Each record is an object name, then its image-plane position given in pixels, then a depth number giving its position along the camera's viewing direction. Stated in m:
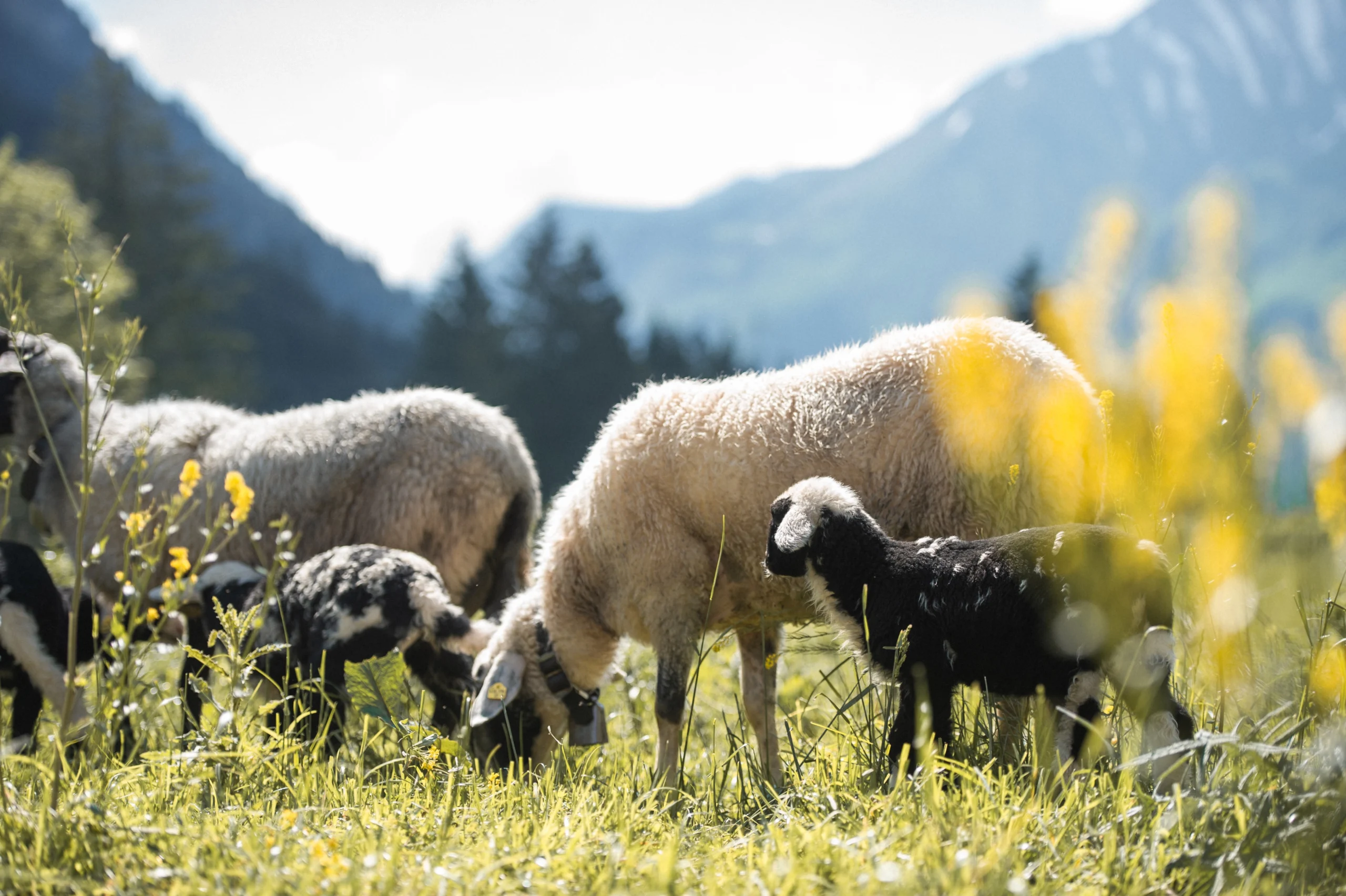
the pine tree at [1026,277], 31.80
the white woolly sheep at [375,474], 5.67
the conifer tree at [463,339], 43.16
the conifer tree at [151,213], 36.66
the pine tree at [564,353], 40.07
